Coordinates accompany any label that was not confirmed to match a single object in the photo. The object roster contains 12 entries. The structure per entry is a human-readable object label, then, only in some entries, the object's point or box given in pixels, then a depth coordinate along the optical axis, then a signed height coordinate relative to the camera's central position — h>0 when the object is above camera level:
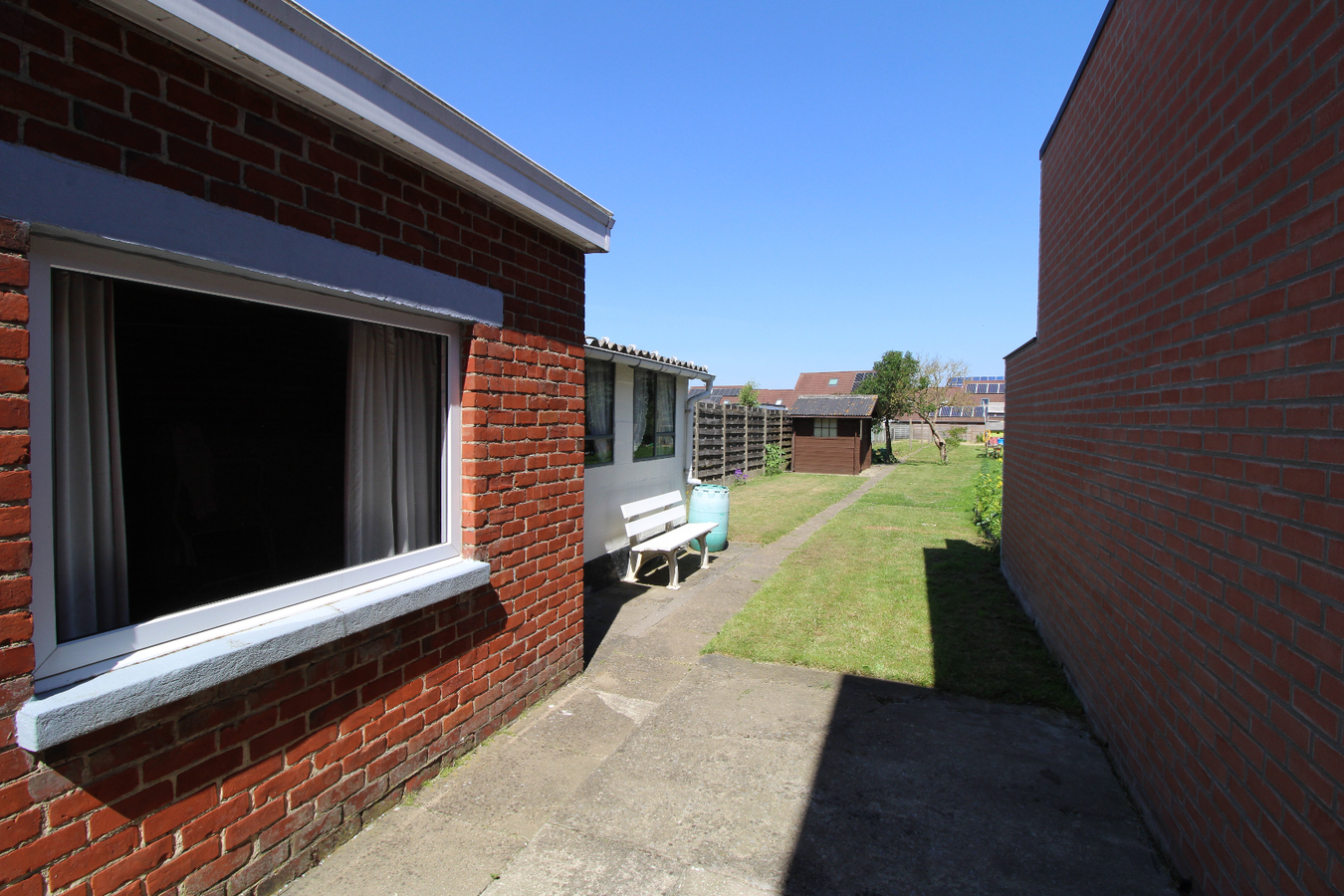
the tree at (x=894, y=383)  30.92 +2.02
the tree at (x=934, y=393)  31.89 +2.00
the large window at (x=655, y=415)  8.57 +0.13
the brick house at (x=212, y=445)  1.87 -0.09
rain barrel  9.27 -1.13
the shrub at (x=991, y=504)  10.29 -1.24
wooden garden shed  22.69 -0.24
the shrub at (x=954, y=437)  43.23 -0.66
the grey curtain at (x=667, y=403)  9.17 +0.29
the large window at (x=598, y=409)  7.32 +0.16
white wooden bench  7.40 -1.29
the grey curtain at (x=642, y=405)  8.48 +0.25
